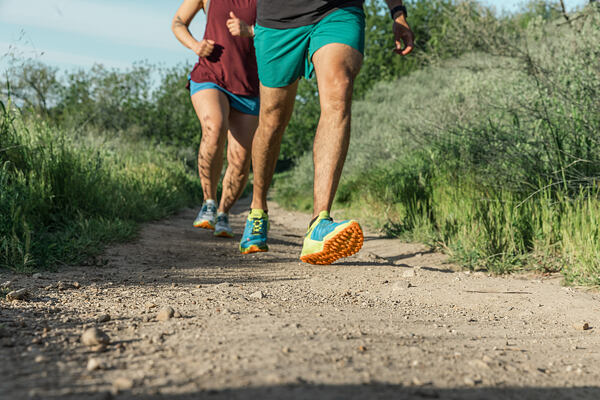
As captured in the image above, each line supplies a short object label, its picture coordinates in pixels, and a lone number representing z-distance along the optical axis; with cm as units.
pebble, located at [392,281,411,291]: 266
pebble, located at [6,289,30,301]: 206
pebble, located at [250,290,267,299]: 226
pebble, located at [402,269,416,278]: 298
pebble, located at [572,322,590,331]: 209
